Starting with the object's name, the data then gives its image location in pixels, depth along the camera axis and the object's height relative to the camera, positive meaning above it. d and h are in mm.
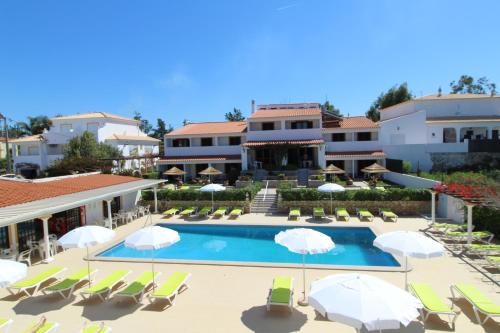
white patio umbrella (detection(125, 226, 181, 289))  10586 -2868
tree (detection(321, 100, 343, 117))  75412 +10778
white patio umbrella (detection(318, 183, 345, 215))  22036 -2600
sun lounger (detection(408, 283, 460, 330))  8523 -4383
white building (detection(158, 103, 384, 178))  35688 +984
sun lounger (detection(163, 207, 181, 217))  24441 -4421
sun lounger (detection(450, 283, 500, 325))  8398 -4332
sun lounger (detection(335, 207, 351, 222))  21906 -4421
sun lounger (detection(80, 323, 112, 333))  7848 -4322
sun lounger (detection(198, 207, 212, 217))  23906 -4353
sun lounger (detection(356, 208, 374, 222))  21641 -4467
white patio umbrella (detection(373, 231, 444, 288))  9477 -2997
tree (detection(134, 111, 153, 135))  97375 +9448
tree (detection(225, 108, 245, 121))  95062 +11493
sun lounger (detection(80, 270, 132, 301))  10523 -4426
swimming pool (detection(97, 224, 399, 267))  15602 -5271
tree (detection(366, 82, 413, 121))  62969 +10902
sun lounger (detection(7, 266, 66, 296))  10969 -4401
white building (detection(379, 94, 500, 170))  30672 +2204
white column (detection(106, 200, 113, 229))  20281 -4067
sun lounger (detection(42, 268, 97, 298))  10719 -4410
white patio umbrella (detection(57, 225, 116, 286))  11031 -2870
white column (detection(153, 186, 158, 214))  26100 -3592
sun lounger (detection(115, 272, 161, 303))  10283 -4428
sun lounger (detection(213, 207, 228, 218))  23875 -4446
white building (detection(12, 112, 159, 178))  48906 +2806
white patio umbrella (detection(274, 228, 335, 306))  9867 -2913
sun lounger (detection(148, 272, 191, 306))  10062 -4418
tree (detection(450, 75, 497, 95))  71688 +14294
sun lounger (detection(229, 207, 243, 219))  23516 -4443
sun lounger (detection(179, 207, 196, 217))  24109 -4373
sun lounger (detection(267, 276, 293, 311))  9430 -4419
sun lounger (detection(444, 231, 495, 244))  15211 -4332
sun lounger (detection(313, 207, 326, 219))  22167 -4348
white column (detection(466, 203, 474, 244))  15088 -3719
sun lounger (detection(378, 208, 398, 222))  21341 -4458
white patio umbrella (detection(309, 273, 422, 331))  5906 -3053
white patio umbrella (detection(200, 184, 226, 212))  23652 -2559
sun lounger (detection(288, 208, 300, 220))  22719 -4502
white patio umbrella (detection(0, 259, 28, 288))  7750 -2882
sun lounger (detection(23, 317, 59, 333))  7906 -4314
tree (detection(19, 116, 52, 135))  78562 +8615
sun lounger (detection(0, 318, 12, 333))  8227 -4321
